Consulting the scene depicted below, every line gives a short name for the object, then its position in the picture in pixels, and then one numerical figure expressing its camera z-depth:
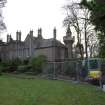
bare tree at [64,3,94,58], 27.30
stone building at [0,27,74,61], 40.36
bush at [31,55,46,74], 24.65
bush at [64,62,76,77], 17.64
